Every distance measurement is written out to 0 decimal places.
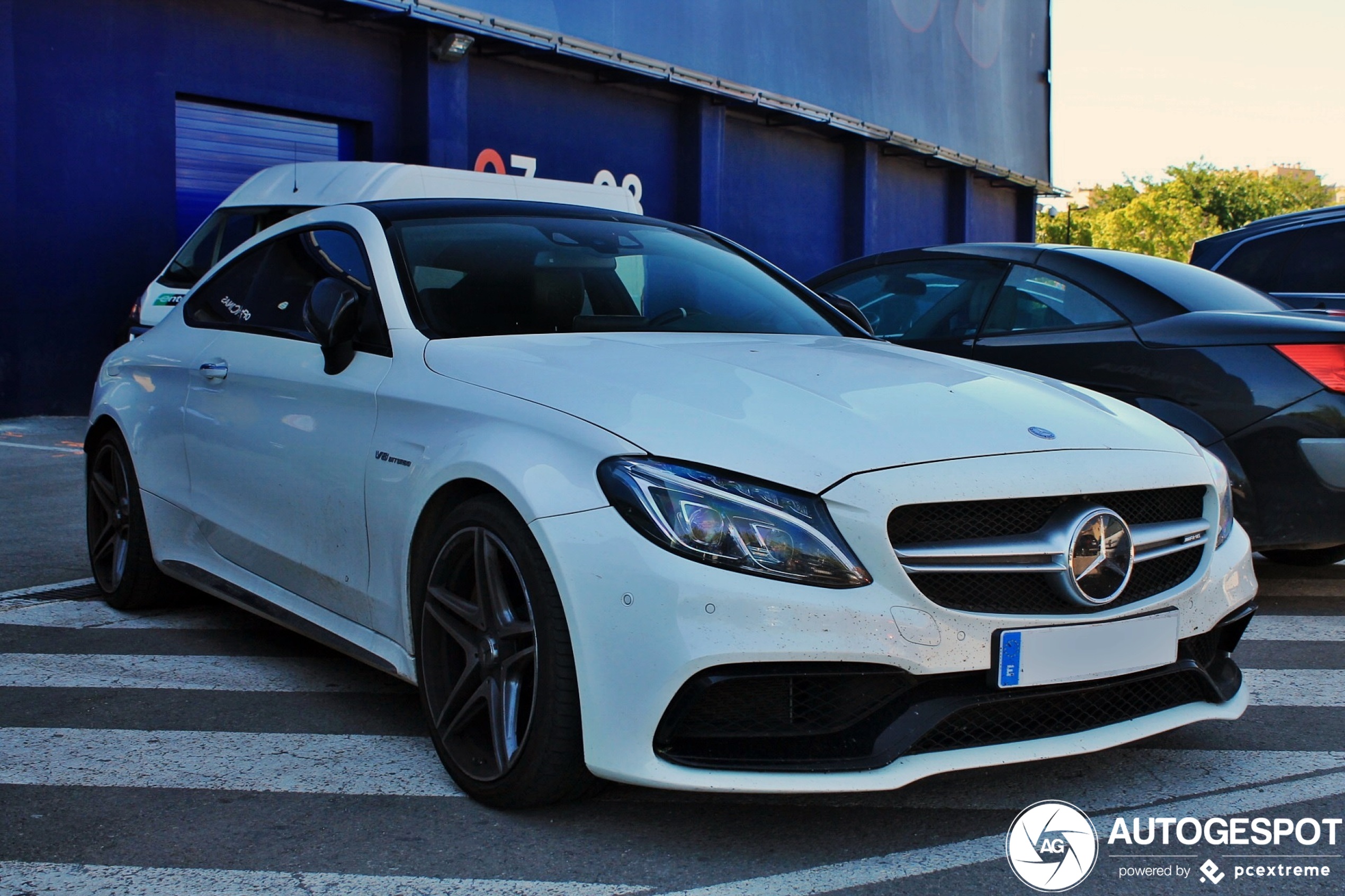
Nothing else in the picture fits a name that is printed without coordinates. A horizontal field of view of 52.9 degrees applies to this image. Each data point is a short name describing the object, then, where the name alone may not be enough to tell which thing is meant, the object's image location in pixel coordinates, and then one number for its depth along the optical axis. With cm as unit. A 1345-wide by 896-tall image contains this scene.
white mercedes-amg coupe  268
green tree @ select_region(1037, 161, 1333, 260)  7712
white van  1011
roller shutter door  1339
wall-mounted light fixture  1507
